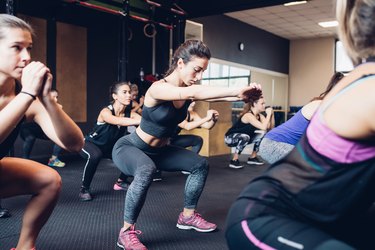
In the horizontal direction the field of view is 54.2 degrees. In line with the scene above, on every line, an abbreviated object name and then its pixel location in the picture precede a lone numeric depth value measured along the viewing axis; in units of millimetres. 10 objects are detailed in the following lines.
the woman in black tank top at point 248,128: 5012
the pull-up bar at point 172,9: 5316
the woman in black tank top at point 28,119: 1217
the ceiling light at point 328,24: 9133
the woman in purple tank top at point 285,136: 2283
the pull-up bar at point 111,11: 4738
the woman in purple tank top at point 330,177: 769
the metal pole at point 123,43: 4993
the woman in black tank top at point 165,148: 2076
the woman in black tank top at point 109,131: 3322
